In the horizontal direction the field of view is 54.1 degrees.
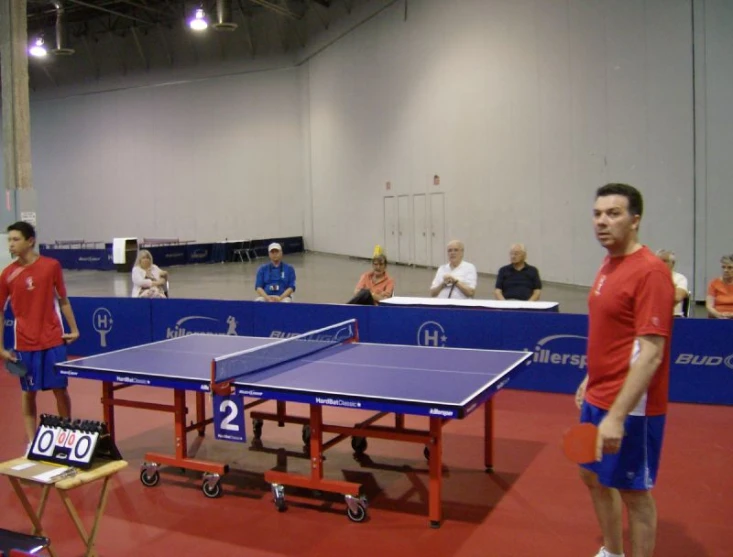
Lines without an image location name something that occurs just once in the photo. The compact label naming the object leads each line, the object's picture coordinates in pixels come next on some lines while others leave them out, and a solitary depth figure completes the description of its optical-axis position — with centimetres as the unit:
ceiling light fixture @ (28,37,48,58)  1953
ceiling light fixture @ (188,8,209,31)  1805
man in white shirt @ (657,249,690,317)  771
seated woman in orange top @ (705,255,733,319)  828
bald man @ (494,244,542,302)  891
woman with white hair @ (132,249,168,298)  1077
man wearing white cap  1005
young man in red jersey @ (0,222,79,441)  553
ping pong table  432
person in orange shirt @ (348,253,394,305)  888
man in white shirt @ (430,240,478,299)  885
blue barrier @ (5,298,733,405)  715
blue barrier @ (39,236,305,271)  2468
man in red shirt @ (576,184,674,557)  286
